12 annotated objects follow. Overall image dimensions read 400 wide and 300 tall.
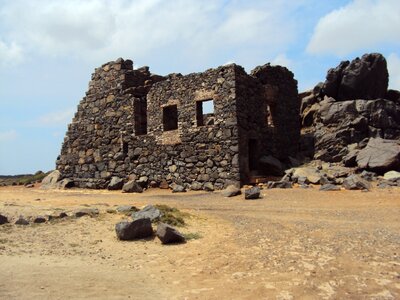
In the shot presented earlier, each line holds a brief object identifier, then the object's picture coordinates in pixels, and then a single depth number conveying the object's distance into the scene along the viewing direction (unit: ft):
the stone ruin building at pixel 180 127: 48.49
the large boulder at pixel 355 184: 39.24
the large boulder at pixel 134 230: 22.11
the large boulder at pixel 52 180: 62.46
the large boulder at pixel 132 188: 51.21
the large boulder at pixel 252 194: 38.32
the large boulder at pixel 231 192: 41.37
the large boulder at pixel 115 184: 55.01
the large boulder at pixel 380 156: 45.24
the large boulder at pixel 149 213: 26.00
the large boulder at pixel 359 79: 62.18
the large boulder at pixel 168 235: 21.31
